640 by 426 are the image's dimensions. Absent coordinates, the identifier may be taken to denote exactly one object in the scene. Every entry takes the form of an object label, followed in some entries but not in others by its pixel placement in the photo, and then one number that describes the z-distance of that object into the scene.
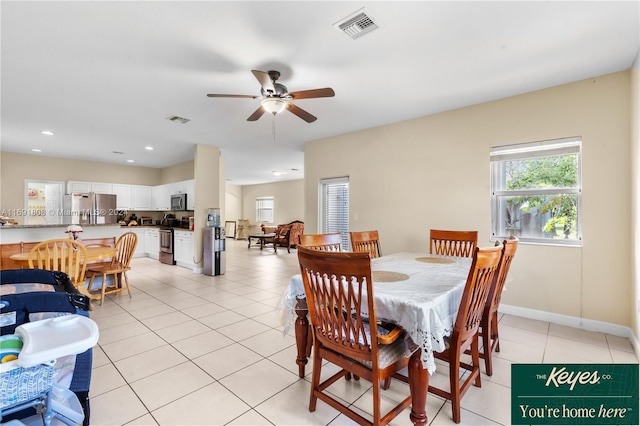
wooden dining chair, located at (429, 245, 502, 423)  1.54
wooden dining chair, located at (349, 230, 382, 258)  3.19
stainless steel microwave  6.73
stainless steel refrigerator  6.69
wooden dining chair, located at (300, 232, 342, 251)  2.54
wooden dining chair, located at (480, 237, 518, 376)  1.98
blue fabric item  1.34
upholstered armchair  9.01
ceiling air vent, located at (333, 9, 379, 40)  2.01
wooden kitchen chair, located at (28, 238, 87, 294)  2.97
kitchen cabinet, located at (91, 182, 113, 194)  7.16
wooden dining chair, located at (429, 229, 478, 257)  3.18
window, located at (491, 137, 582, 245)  3.11
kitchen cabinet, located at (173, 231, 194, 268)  5.99
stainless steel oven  6.58
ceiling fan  2.55
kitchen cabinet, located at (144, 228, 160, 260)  7.30
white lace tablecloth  1.44
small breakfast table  3.15
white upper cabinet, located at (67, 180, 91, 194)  6.81
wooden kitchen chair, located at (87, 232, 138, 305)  4.04
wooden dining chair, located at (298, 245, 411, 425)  1.40
